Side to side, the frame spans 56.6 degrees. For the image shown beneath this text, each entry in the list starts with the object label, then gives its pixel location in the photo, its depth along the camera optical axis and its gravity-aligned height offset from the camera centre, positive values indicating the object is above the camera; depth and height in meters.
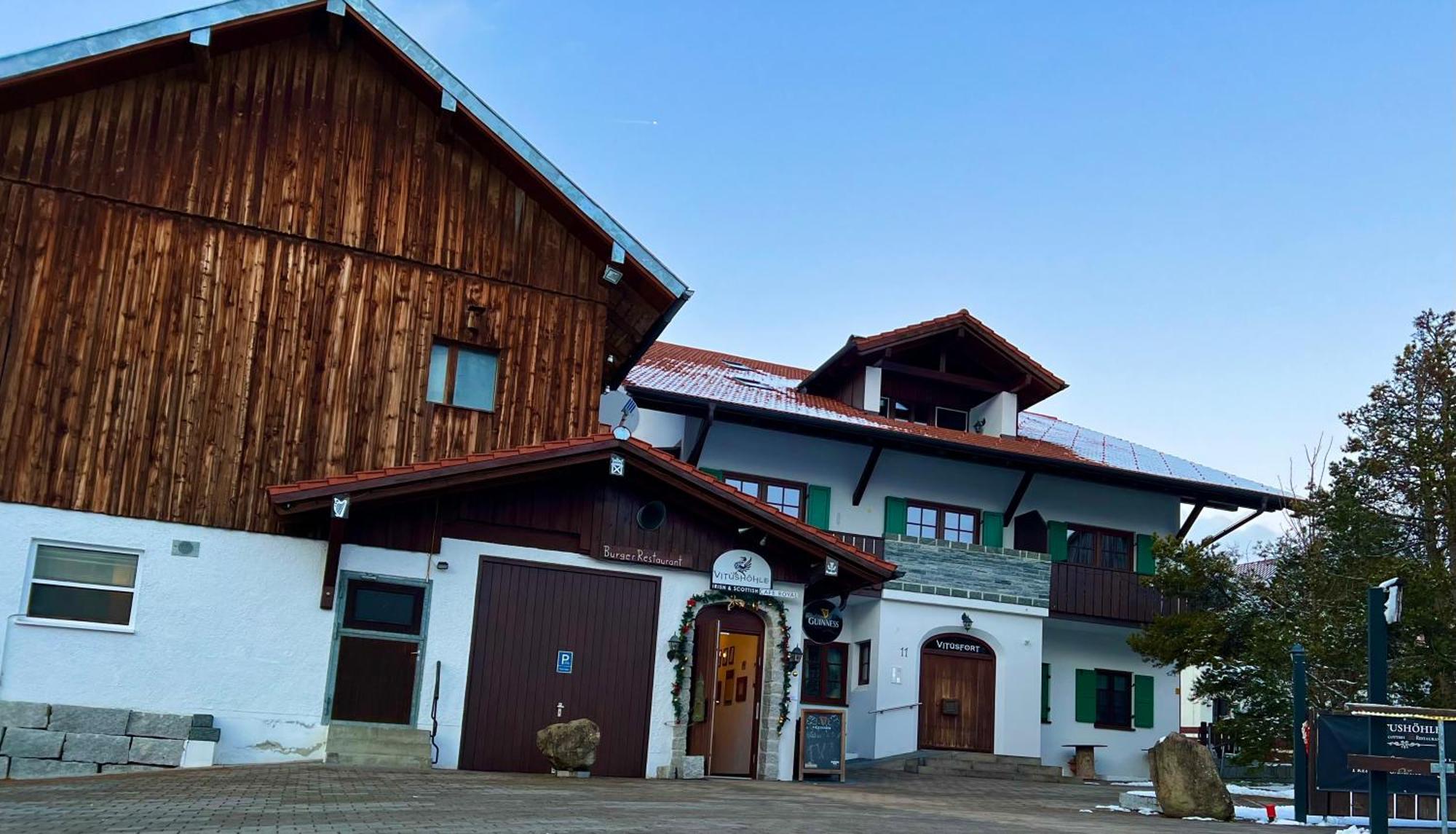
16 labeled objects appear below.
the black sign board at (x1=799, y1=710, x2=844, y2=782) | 18.28 -0.93
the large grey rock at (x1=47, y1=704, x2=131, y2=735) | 14.59 -1.06
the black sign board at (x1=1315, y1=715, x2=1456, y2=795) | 14.40 -0.41
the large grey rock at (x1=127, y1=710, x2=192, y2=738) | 14.81 -1.08
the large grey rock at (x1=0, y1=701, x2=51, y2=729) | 14.41 -1.04
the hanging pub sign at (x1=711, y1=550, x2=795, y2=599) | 17.72 +1.21
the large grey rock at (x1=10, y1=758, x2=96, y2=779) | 14.27 -1.57
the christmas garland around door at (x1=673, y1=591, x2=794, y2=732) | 17.28 +0.63
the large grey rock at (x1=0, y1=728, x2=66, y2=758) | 14.32 -1.33
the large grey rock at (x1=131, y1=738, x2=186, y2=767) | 14.70 -1.35
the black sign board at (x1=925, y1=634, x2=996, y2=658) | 26.12 +0.70
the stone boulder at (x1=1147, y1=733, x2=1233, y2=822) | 15.02 -0.92
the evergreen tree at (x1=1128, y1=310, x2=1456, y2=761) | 20.34 +2.29
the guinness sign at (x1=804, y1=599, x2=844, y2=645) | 18.70 +0.69
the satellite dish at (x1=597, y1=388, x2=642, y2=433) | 19.39 +3.53
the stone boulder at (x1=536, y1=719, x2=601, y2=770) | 15.83 -1.01
